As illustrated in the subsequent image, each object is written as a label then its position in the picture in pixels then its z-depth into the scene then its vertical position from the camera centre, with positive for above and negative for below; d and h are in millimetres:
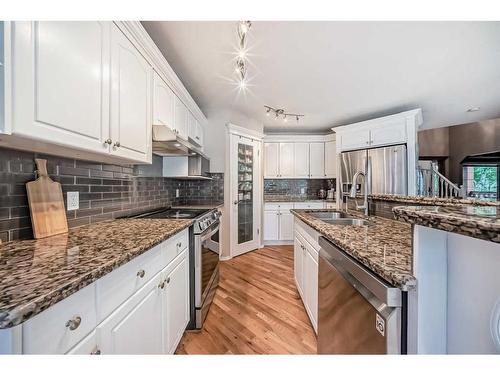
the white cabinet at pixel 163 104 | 1722 +748
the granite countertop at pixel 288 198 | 4332 -225
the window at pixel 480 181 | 5715 +196
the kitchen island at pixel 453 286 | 565 -290
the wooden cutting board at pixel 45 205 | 1040 -88
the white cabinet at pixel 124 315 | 542 -451
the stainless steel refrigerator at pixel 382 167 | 3197 +336
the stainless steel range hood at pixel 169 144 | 1670 +388
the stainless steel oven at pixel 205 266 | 1695 -692
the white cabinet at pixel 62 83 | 731 +432
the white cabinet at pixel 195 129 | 2715 +820
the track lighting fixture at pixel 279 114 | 3454 +1292
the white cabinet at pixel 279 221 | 4207 -653
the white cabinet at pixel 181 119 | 2193 +772
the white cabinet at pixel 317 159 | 4562 +627
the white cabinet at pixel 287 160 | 4566 +606
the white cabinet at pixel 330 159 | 4445 +608
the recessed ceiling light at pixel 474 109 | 3491 +1320
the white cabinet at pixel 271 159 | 4559 +626
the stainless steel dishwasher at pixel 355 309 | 691 -483
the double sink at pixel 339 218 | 1763 -273
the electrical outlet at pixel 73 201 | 1281 -80
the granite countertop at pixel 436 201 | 1007 -71
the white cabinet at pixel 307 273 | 1548 -705
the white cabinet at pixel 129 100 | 1205 +563
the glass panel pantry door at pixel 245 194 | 3462 -105
